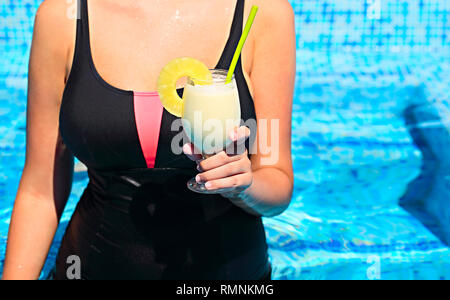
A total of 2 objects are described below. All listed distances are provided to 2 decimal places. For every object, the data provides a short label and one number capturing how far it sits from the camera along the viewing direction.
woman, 1.48
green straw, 1.28
